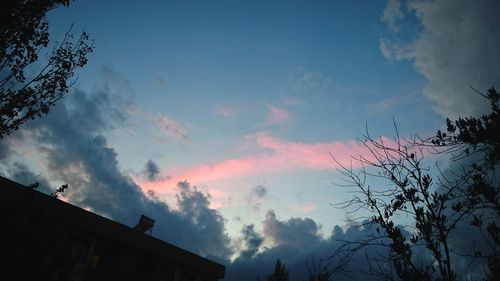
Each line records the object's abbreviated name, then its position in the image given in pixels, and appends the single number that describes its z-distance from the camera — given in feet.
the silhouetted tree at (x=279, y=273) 133.80
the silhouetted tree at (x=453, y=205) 14.78
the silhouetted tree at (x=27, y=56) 31.35
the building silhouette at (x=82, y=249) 14.50
